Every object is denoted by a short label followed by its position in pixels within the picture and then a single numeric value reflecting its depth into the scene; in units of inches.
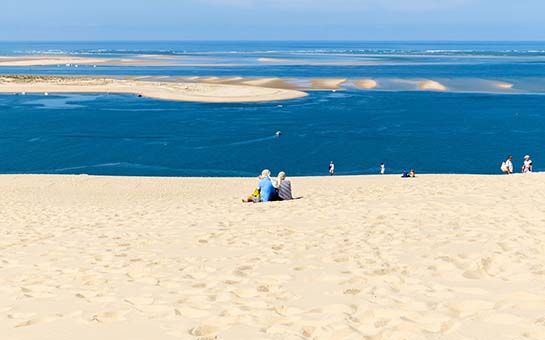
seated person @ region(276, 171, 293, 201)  612.1
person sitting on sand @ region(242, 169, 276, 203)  608.1
